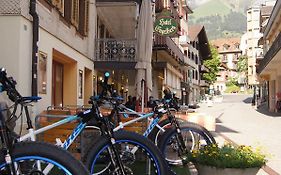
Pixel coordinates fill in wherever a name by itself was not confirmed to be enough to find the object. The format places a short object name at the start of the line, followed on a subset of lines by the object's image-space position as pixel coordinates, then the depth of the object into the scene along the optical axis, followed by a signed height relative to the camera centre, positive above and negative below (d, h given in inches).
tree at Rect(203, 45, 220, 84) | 2959.9 +170.7
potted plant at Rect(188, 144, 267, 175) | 202.4 -31.3
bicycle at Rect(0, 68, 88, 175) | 96.5 -14.1
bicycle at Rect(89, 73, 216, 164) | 232.8 -21.2
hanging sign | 741.3 +110.6
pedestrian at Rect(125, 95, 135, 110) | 506.0 -14.5
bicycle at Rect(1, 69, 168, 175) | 153.0 -19.7
